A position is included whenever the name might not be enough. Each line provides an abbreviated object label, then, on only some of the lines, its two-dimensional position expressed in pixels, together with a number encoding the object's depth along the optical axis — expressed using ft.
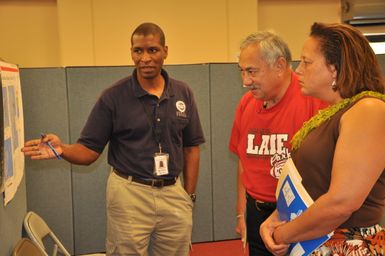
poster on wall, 5.61
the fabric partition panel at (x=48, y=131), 11.60
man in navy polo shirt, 7.32
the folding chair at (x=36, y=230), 7.45
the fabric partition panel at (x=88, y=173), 11.85
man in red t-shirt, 6.09
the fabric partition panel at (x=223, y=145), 12.60
